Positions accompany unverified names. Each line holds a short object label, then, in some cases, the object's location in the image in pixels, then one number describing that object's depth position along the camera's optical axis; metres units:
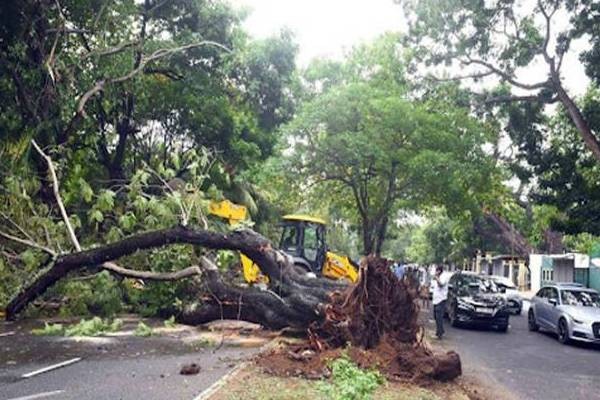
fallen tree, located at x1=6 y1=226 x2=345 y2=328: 11.70
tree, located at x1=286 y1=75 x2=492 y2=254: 19.70
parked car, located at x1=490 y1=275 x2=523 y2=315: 23.27
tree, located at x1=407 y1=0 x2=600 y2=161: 16.74
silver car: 14.44
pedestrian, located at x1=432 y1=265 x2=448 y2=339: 14.60
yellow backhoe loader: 19.66
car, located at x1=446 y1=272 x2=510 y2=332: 16.72
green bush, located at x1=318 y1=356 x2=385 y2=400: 6.75
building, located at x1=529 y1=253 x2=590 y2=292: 32.69
